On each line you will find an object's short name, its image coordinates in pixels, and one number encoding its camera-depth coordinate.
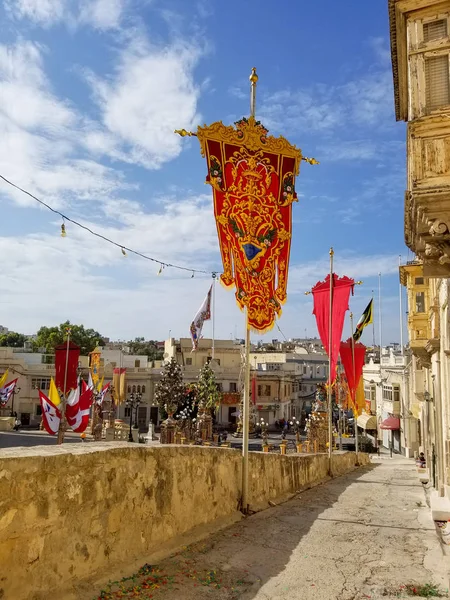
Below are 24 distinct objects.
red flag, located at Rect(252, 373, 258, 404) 51.58
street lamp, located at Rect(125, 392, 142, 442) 36.50
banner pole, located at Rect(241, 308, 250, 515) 8.20
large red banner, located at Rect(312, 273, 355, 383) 16.38
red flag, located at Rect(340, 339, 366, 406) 24.70
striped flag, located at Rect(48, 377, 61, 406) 28.58
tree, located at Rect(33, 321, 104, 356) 78.19
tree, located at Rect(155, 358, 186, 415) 50.41
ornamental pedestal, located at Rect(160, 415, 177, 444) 36.00
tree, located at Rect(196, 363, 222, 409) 52.22
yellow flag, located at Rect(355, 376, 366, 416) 27.33
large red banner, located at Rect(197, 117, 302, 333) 8.85
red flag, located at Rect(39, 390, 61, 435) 27.58
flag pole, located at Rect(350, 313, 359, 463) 24.58
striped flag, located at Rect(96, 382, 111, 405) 41.76
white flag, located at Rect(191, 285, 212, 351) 32.50
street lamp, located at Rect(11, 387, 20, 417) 58.57
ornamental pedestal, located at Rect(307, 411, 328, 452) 32.59
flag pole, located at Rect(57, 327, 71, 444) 27.30
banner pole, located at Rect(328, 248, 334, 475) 16.23
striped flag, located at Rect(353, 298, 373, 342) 25.59
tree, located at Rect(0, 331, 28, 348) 99.75
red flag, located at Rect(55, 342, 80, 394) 28.83
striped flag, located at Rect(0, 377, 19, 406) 38.04
